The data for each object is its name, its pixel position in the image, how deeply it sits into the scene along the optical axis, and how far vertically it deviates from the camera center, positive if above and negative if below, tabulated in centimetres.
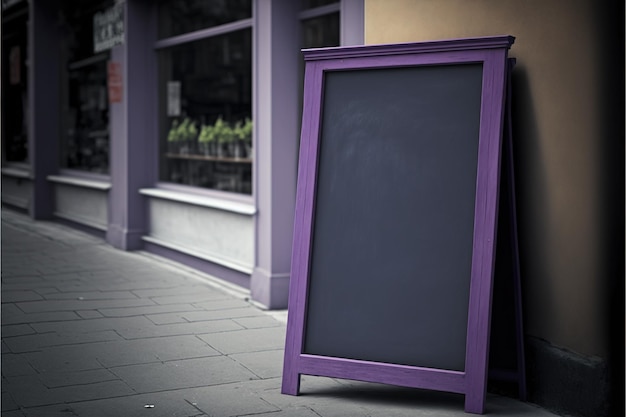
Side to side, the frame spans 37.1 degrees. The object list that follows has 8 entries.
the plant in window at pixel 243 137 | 877 -18
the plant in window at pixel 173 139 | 1031 -25
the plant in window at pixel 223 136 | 920 -18
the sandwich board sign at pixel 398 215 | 452 -46
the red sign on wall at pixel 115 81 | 1075 +38
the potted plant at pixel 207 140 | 956 -24
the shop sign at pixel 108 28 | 1094 +105
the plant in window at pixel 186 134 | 999 -19
